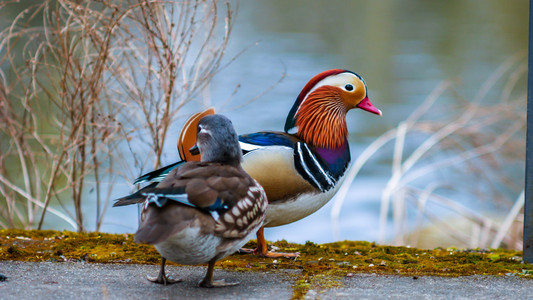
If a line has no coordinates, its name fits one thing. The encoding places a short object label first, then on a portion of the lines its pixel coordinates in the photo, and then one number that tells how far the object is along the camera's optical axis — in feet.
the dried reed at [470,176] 45.24
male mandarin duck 26.50
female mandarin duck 19.84
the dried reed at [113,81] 33.42
